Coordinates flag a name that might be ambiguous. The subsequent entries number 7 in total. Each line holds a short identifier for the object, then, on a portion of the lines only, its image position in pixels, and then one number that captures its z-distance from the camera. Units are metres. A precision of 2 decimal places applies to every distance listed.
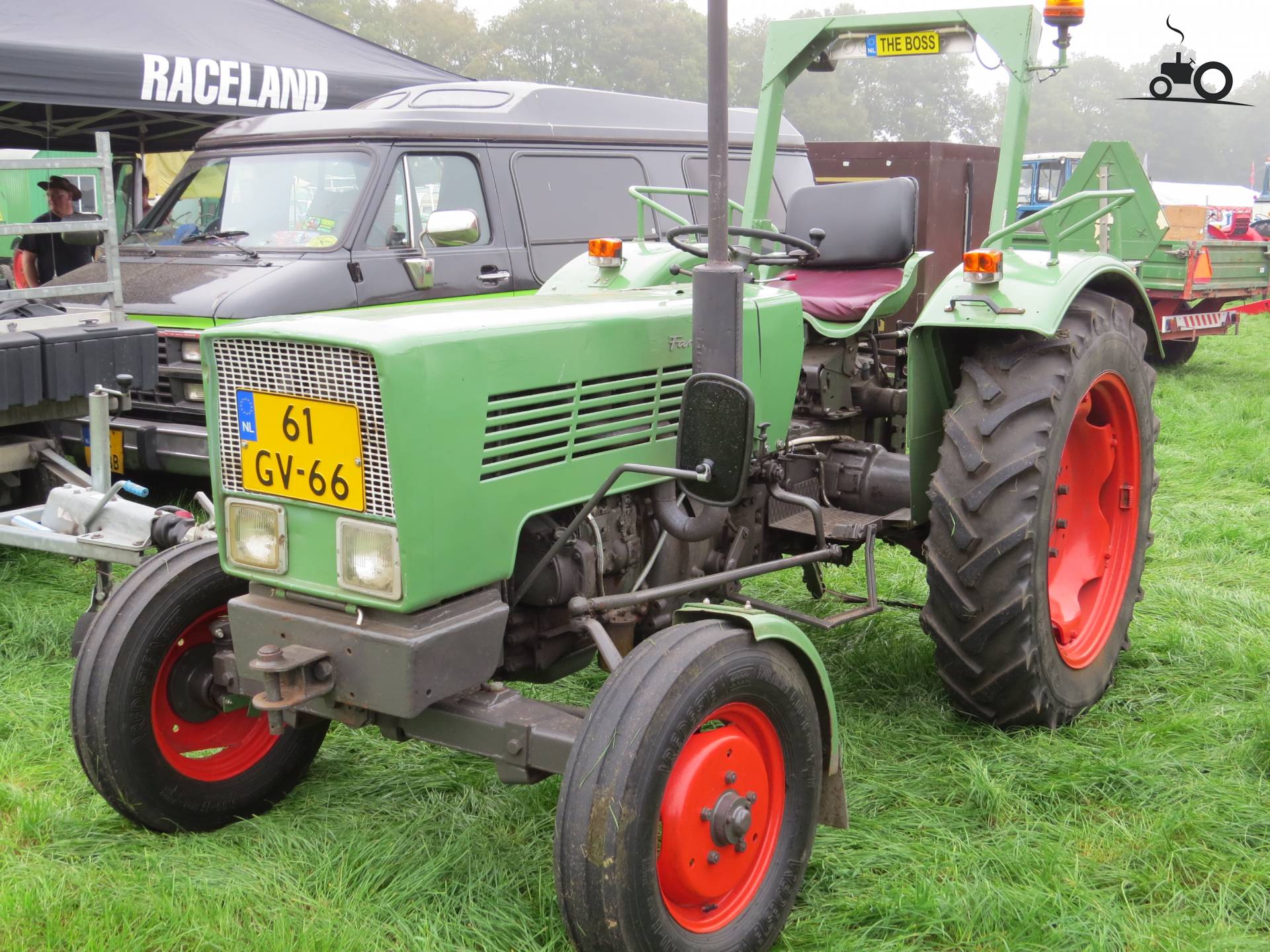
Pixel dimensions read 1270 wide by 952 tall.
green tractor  2.39
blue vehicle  17.17
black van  5.91
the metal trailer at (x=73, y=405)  3.91
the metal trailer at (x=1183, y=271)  10.30
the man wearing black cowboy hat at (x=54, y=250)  7.89
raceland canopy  7.37
